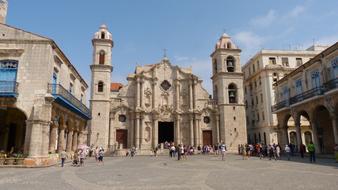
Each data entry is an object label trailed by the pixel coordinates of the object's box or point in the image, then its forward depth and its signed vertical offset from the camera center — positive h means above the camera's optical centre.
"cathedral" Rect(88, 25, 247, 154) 35.41 +4.87
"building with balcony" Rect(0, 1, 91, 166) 17.55 +3.48
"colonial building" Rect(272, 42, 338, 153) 21.86 +3.79
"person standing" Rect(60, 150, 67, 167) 17.58 -1.05
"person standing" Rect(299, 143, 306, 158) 23.32 -0.89
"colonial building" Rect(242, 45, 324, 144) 39.91 +8.65
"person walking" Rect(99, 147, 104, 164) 21.38 -1.22
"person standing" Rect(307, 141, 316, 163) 18.44 -0.70
